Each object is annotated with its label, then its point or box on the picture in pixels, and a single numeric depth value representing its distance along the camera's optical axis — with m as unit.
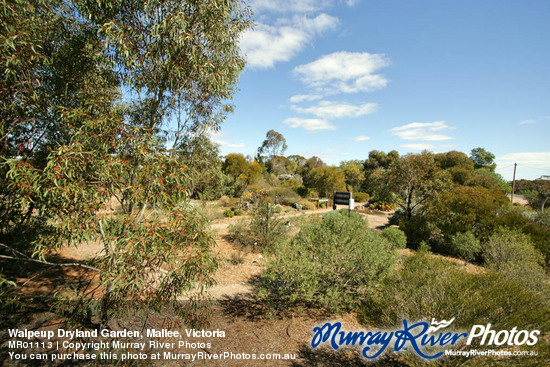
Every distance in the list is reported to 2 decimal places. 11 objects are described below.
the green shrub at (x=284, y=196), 24.25
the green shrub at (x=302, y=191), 29.19
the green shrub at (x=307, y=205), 22.73
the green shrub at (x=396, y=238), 9.63
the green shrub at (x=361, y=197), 29.72
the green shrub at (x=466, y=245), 8.97
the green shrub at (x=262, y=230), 9.55
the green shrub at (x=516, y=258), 5.24
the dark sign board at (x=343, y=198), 9.51
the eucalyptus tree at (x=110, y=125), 2.86
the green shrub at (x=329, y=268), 4.47
